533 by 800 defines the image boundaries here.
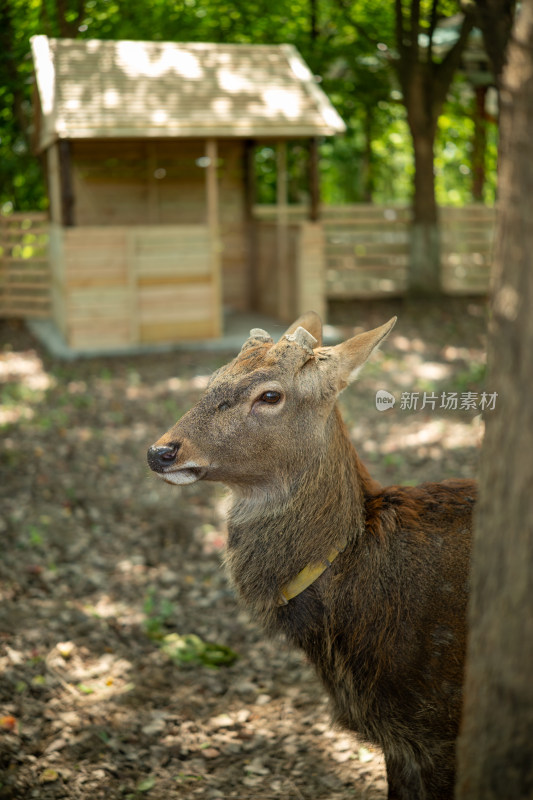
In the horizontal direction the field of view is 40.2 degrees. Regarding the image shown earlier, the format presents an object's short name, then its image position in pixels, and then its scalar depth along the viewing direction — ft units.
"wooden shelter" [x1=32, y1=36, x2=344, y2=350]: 35.40
